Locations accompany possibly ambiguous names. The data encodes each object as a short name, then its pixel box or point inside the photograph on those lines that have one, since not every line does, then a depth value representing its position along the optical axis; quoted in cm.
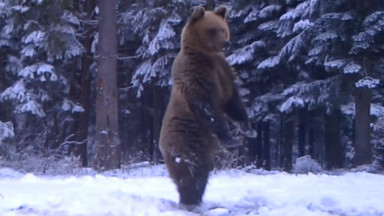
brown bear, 704
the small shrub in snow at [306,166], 1450
